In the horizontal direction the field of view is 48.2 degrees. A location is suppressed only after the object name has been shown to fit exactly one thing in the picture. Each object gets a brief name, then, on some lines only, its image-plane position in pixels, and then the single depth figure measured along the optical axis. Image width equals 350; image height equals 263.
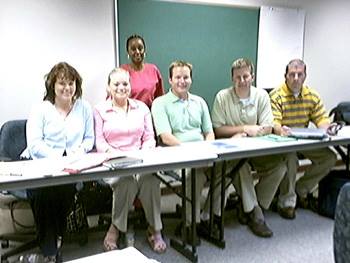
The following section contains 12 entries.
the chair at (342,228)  1.33
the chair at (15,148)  2.62
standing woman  3.35
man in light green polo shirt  2.97
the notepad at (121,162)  2.21
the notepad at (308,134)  3.04
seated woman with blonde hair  2.73
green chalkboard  3.69
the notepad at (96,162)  2.15
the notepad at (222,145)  2.75
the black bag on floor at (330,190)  3.39
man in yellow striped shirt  3.42
